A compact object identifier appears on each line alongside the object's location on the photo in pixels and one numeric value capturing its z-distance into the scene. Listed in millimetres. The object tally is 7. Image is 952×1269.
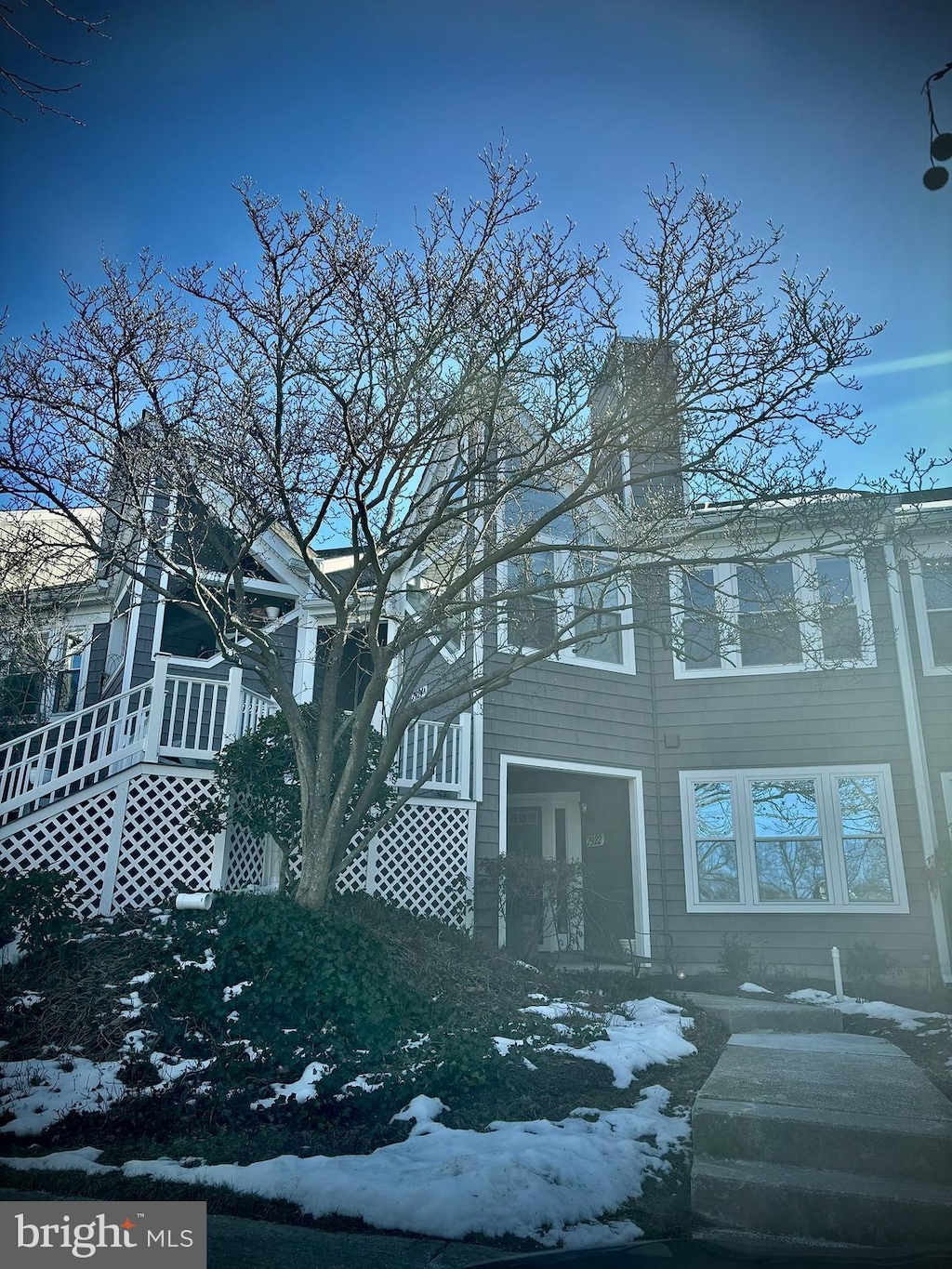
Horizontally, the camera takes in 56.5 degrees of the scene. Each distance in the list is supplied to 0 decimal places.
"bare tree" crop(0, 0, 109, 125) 3639
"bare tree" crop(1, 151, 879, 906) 7082
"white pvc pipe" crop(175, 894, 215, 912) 7555
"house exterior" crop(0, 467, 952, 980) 10445
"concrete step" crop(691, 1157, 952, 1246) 3373
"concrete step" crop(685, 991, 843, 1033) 7875
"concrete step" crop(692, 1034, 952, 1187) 3717
